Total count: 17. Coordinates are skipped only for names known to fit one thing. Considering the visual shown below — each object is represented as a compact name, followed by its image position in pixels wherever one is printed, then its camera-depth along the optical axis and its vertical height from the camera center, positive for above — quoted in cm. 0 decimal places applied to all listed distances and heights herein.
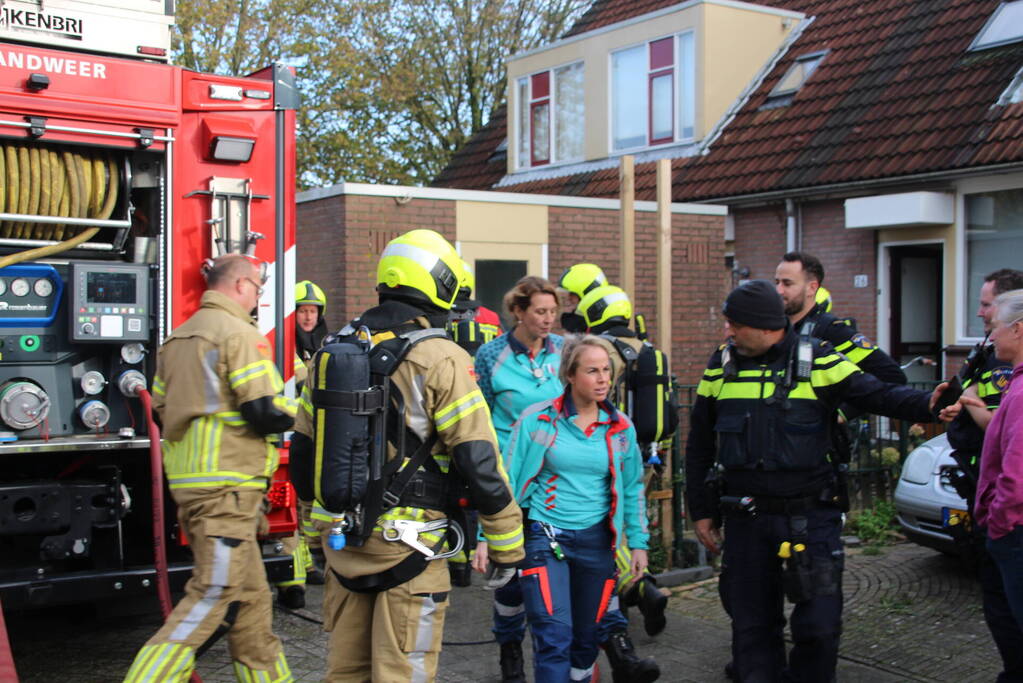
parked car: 682 -112
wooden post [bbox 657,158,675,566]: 688 +25
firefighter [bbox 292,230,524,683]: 366 -62
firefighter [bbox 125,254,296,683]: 441 -58
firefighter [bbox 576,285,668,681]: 506 -124
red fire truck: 496 +35
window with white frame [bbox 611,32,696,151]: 1633 +345
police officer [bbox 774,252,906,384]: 551 +9
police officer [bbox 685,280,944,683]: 444 -64
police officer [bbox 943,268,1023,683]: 448 -54
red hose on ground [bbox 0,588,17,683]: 397 -125
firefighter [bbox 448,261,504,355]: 732 +0
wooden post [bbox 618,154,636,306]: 698 +63
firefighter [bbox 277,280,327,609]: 643 -27
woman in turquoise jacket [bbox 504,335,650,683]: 461 -72
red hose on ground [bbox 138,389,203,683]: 494 -87
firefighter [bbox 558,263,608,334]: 693 +22
